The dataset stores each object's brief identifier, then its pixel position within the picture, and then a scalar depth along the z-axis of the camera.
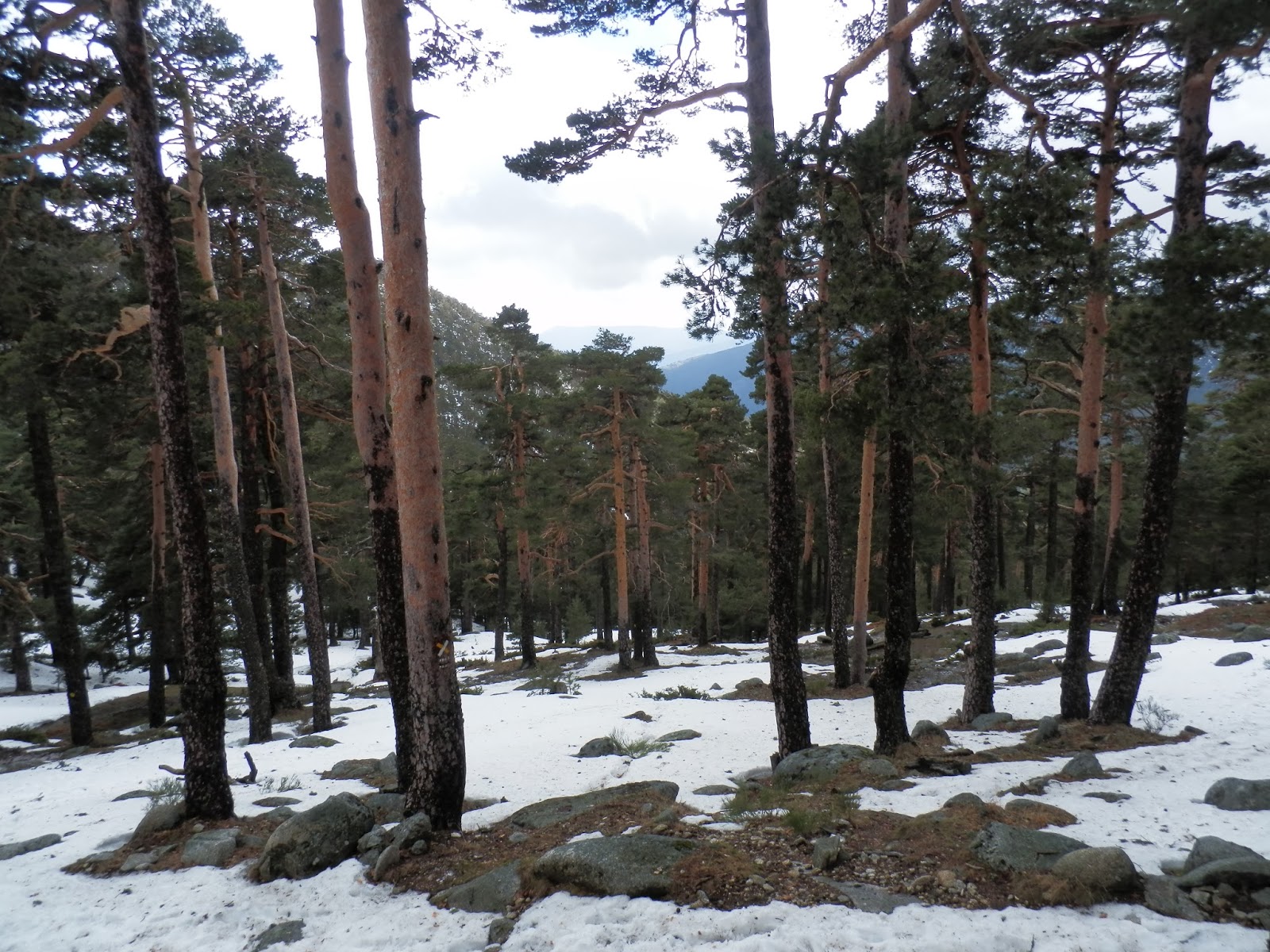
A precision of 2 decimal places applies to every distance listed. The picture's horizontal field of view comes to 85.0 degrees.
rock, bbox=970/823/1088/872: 4.50
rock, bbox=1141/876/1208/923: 3.77
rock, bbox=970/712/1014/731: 10.27
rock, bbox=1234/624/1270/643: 15.05
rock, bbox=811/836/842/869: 4.72
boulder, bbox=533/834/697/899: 4.43
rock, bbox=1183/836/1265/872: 4.17
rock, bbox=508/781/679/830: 6.43
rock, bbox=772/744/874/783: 7.41
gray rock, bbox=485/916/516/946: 4.13
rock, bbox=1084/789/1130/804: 5.98
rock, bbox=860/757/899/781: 7.23
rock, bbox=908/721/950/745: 9.34
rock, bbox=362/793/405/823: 6.59
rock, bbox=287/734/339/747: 11.55
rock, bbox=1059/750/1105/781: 6.86
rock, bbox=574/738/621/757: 9.91
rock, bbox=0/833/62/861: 6.24
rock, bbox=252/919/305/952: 4.40
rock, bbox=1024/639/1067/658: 17.67
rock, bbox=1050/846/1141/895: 4.02
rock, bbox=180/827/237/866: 5.74
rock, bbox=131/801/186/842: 6.42
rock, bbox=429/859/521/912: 4.56
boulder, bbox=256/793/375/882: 5.32
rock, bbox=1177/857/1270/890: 3.91
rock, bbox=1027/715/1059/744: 8.87
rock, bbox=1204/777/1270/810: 5.50
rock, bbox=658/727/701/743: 10.77
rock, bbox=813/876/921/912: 4.13
